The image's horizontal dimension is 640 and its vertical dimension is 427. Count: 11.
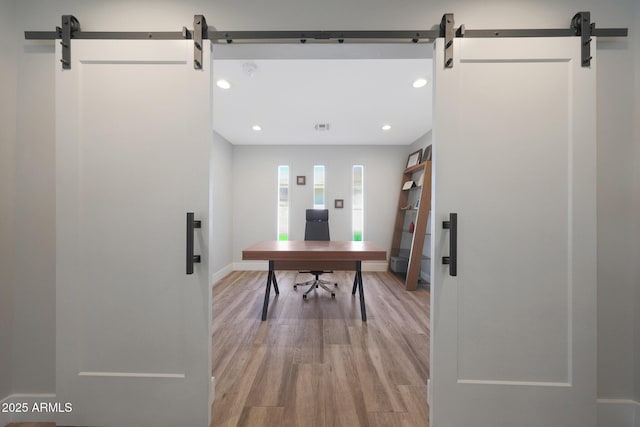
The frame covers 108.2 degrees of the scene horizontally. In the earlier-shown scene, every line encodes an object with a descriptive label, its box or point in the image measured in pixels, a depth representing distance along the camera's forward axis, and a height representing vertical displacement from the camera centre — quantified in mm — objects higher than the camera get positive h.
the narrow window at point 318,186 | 4707 +542
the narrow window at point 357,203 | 4711 +201
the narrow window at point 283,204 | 4727 +170
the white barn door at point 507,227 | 1160 -66
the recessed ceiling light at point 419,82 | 2309 +1330
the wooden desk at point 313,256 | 2326 -436
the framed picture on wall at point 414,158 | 4133 +1033
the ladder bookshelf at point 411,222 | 3613 -168
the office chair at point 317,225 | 3631 -196
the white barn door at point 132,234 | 1190 -118
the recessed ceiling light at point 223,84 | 2340 +1322
